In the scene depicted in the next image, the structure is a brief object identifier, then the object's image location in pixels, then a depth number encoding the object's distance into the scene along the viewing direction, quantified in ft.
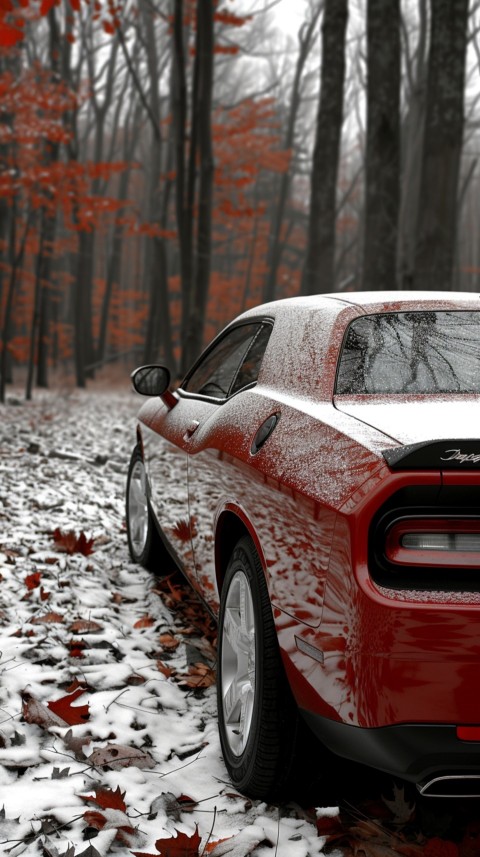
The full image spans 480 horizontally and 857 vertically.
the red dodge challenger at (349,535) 6.42
